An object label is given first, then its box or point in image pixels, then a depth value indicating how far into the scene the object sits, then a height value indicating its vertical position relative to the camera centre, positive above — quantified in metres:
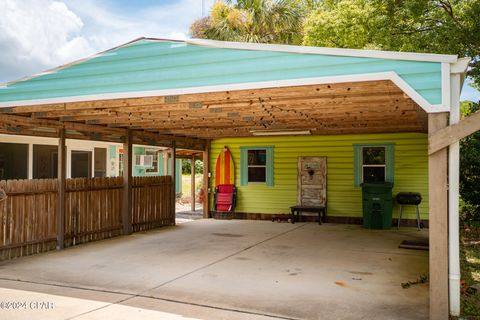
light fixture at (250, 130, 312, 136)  10.14 +0.90
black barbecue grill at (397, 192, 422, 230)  9.61 -0.74
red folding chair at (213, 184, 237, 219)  11.99 -1.01
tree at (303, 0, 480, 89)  11.27 +4.45
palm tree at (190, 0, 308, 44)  16.30 +5.96
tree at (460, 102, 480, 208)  9.38 -0.03
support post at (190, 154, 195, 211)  13.93 -0.34
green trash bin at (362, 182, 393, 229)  9.68 -0.89
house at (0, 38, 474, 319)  3.81 +0.92
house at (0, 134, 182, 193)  9.72 +0.25
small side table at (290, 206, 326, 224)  10.58 -1.11
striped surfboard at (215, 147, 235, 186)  12.16 -0.02
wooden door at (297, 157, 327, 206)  11.14 -0.38
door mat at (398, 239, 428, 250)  7.20 -1.43
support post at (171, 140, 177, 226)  10.56 -0.39
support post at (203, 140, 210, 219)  12.38 -0.46
